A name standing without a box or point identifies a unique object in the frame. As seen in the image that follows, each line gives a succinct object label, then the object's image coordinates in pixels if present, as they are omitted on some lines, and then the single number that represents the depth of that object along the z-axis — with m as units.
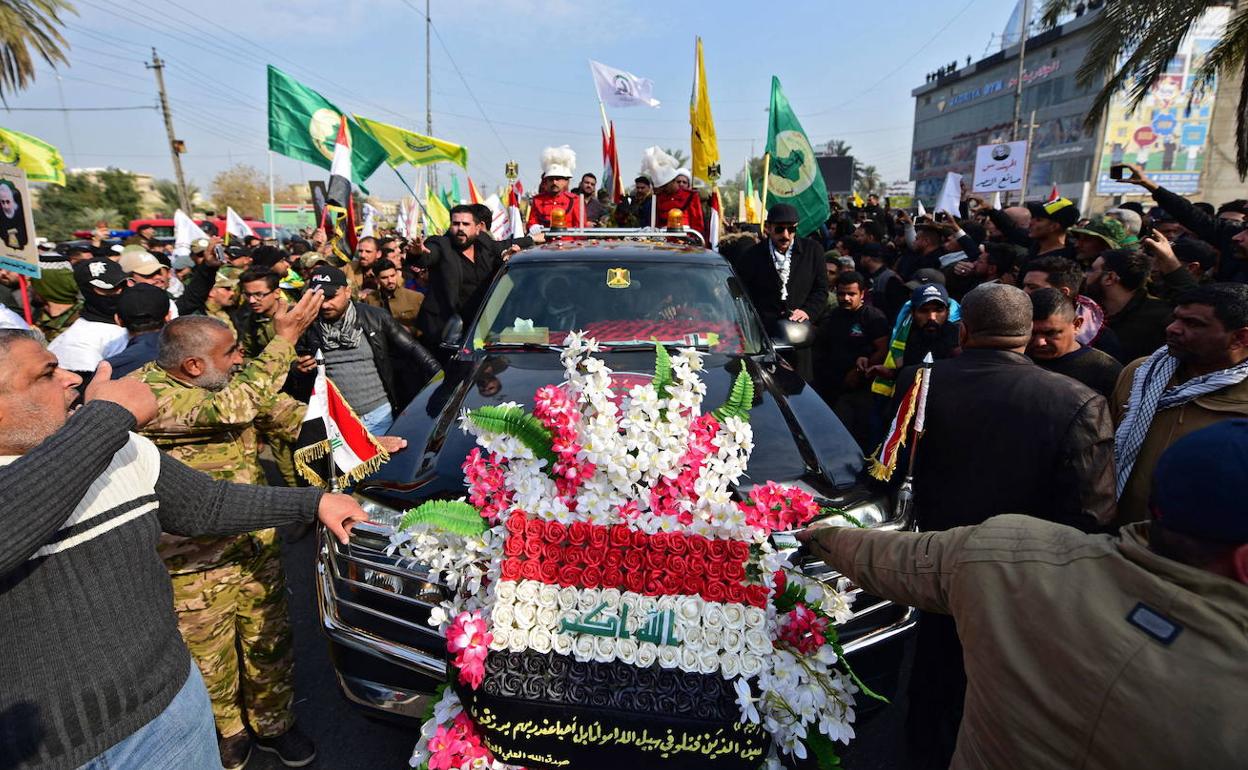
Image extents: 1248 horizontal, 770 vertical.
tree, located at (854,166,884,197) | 80.94
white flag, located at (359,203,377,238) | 9.28
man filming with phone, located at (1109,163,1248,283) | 4.55
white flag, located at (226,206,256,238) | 10.79
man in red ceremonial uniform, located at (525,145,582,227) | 8.44
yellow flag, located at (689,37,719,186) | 7.54
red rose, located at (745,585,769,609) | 1.90
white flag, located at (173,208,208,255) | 9.09
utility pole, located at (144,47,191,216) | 27.16
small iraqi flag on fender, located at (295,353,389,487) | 2.49
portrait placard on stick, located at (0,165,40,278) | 4.25
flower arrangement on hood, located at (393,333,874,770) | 1.85
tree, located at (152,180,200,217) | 47.62
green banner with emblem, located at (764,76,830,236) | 7.06
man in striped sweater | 1.35
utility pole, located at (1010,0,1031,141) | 27.45
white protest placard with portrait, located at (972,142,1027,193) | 12.21
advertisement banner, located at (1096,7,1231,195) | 44.78
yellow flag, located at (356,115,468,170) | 8.72
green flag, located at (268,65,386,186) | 8.01
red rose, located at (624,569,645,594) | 1.91
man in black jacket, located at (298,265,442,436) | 4.09
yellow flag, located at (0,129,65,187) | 7.64
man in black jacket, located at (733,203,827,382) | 5.89
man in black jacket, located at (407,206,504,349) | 5.75
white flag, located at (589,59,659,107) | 8.87
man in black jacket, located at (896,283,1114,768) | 2.35
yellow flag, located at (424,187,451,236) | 9.88
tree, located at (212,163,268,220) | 58.65
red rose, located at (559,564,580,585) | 1.92
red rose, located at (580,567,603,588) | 1.92
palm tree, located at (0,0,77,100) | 16.28
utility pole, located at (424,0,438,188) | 24.20
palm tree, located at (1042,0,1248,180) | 8.51
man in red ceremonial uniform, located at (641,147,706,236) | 8.07
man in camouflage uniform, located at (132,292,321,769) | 2.42
